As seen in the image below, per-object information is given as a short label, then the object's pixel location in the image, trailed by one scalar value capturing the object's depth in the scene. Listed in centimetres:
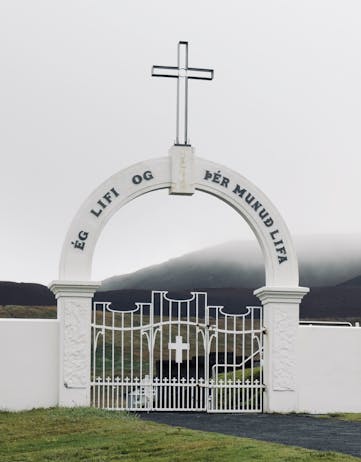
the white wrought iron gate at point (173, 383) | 2098
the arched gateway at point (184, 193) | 2069
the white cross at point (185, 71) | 2188
